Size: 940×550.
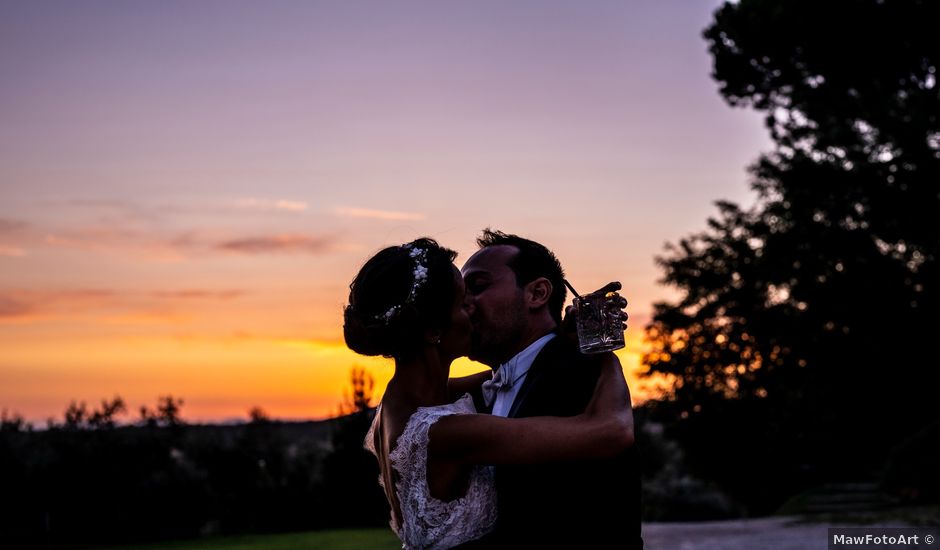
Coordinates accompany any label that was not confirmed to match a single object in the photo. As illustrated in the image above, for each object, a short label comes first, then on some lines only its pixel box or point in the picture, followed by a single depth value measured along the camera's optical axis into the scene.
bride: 3.83
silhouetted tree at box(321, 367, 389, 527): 18.83
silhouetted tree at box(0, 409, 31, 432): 19.81
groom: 4.01
